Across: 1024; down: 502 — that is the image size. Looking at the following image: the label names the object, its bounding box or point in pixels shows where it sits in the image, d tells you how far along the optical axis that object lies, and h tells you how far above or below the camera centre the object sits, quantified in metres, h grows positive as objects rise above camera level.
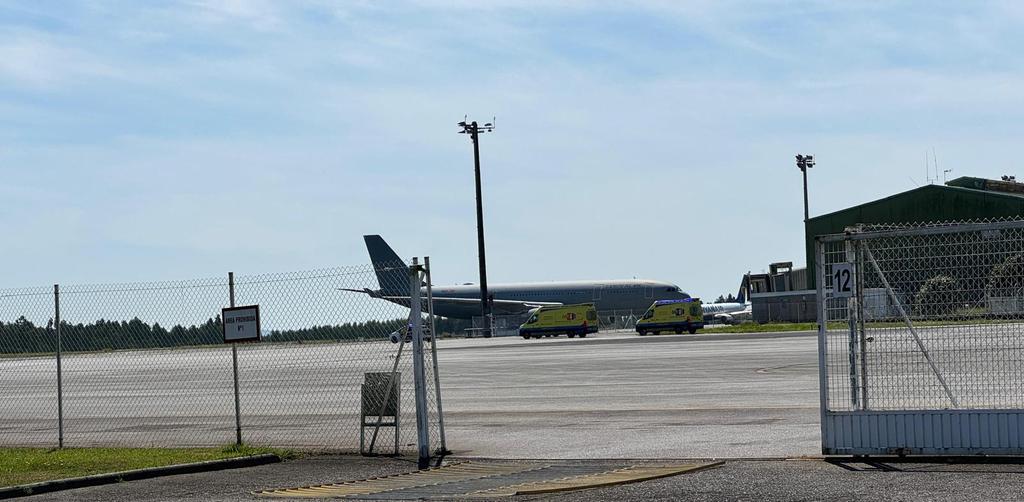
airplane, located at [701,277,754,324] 91.75 -1.79
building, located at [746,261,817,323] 72.81 -0.90
